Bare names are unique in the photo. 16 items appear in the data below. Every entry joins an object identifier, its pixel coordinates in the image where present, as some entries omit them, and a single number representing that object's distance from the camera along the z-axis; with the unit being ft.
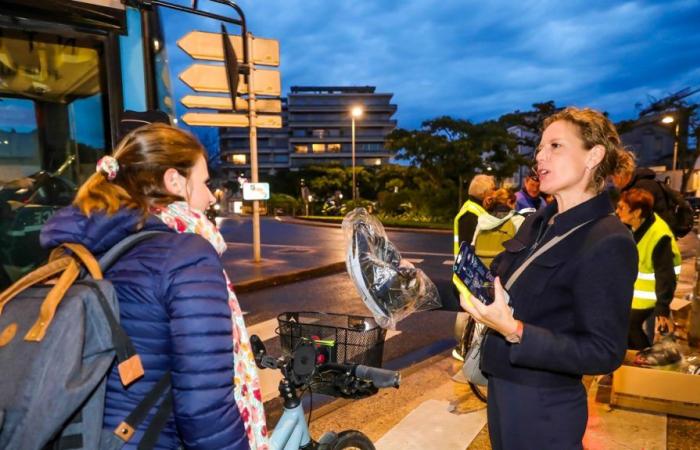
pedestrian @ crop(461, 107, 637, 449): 5.21
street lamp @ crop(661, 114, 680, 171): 118.03
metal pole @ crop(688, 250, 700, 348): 16.72
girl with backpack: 4.30
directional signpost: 27.22
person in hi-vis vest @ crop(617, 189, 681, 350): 12.17
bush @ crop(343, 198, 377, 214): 101.14
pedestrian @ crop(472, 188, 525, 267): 14.61
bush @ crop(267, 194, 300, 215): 133.54
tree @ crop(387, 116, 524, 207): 84.69
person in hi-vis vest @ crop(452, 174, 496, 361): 16.52
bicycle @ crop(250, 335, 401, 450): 6.24
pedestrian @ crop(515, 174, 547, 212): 19.62
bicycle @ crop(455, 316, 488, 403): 13.50
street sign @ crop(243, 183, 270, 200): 33.30
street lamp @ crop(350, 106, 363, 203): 103.05
